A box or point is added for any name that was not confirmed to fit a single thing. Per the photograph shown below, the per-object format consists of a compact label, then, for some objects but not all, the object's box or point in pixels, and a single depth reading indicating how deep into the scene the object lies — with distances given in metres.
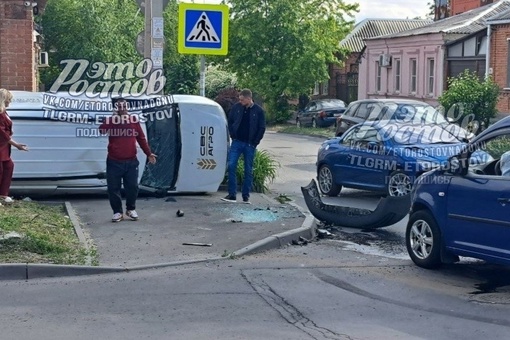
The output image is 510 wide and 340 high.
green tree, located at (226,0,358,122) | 46.38
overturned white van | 13.84
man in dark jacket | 14.35
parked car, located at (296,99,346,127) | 41.44
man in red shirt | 12.23
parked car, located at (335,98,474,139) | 20.59
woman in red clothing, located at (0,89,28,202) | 12.80
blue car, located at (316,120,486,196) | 14.86
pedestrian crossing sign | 14.18
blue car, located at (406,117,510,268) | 8.80
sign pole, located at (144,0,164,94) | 15.05
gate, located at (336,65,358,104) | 51.89
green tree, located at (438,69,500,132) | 28.00
